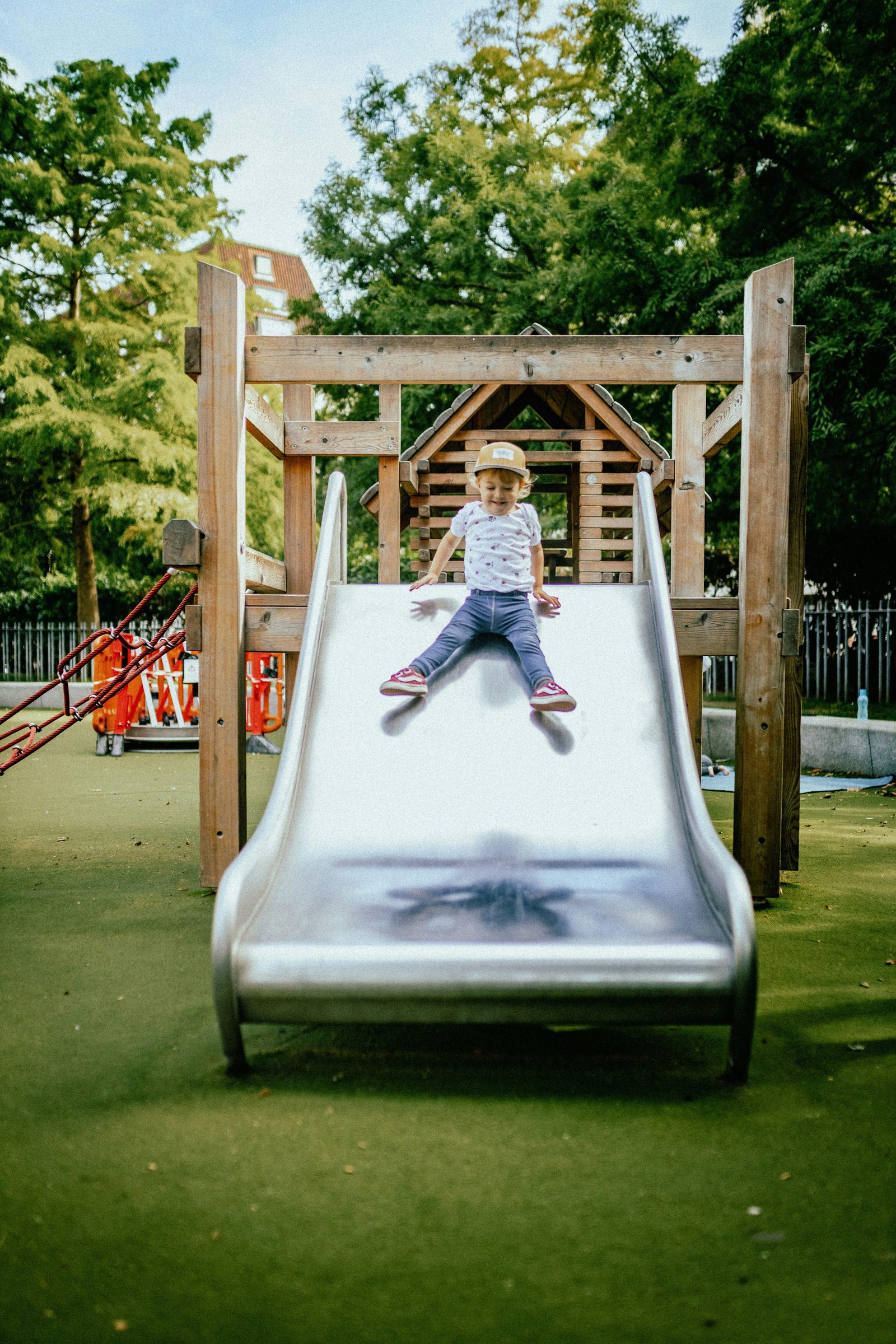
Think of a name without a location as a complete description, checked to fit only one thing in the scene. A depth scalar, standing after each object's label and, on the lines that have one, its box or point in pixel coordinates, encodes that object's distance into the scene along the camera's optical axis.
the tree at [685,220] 13.03
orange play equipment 12.26
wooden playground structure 4.74
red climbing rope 5.56
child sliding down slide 4.33
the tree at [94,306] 21.39
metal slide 2.70
